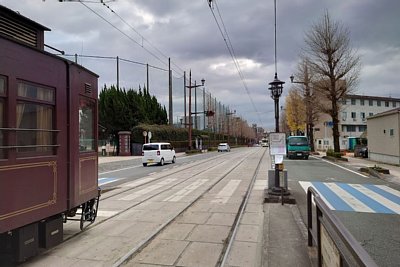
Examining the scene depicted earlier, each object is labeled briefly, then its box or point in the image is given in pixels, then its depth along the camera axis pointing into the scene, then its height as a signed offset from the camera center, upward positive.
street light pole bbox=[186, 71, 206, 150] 51.12 +8.66
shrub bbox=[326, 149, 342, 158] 29.73 -1.20
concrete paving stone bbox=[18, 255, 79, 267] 5.18 -1.75
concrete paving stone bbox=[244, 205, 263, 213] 9.42 -1.81
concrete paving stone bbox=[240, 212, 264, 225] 8.05 -1.82
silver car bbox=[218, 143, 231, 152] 61.44 -1.03
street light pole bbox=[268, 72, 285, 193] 11.64 +1.66
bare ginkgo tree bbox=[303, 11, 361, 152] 30.41 +5.83
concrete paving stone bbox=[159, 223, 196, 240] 6.77 -1.78
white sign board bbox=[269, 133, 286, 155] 10.72 -0.05
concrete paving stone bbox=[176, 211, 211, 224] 8.06 -1.78
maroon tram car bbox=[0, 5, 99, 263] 4.54 +0.08
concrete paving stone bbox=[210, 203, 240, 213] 9.36 -1.79
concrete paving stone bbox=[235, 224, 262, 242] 6.66 -1.82
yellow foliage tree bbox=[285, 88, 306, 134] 46.88 +4.41
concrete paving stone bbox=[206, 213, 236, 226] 7.91 -1.80
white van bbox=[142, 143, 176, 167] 27.23 -0.84
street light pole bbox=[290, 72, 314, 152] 37.41 +4.41
